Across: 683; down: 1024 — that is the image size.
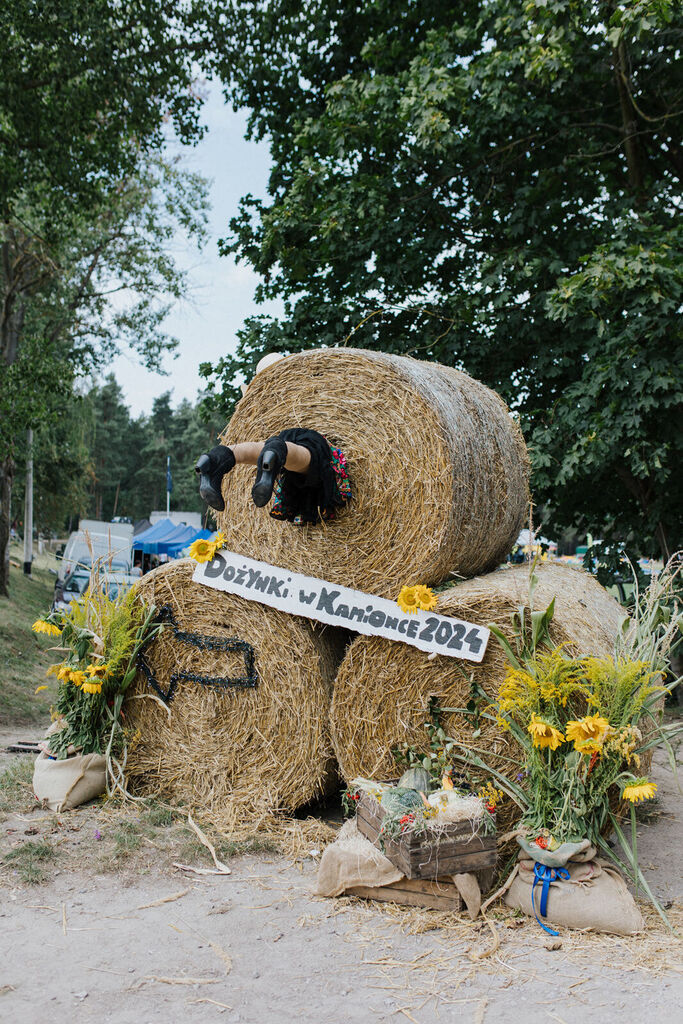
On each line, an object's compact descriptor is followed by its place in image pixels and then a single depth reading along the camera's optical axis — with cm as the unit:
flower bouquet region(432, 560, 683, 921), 379
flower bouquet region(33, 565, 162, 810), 525
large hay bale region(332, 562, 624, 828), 430
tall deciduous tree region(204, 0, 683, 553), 784
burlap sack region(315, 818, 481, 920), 393
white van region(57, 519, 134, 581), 1958
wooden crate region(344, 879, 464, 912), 386
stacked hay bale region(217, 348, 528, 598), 467
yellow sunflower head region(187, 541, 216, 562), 518
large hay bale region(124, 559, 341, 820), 499
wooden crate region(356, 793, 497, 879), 371
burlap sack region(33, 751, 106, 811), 516
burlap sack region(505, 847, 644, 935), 362
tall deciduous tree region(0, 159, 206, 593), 1761
